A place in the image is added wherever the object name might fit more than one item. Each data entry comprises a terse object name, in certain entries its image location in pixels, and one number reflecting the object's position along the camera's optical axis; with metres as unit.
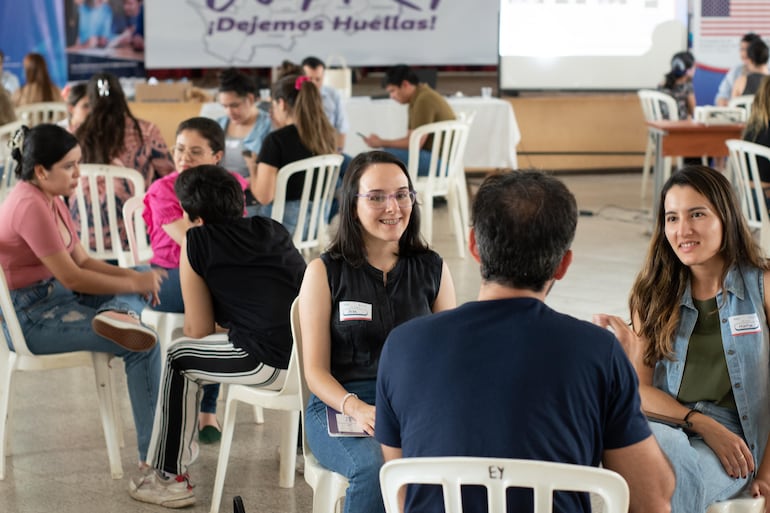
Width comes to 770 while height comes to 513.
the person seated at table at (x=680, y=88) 8.23
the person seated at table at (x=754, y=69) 7.84
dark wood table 6.58
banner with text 9.68
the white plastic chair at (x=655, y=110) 7.82
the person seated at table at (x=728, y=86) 8.52
